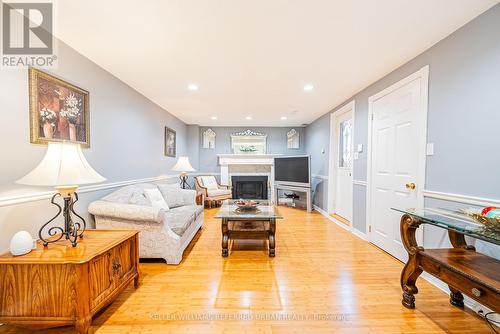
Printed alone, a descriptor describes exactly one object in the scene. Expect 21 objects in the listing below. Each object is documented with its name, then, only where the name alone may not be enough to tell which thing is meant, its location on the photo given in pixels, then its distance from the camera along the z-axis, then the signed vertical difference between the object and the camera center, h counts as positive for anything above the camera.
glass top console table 1.22 -0.68
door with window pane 4.04 -0.07
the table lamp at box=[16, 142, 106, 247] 1.40 -0.10
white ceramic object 1.36 -0.56
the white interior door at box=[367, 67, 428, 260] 2.25 +0.09
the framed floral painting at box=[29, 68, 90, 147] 1.77 +0.47
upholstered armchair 5.30 -0.75
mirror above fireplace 6.43 +0.61
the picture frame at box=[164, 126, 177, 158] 4.58 +0.44
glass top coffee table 2.61 -0.88
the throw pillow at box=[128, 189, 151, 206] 2.53 -0.47
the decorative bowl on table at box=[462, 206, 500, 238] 1.22 -0.33
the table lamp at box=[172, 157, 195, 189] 4.46 -0.10
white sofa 2.22 -0.69
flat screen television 5.07 -0.21
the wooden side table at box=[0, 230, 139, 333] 1.32 -0.83
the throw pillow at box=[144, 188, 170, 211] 2.85 -0.52
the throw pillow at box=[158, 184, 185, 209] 3.39 -0.56
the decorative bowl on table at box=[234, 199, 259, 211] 3.01 -0.63
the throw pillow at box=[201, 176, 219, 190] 5.54 -0.57
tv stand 5.07 -0.69
